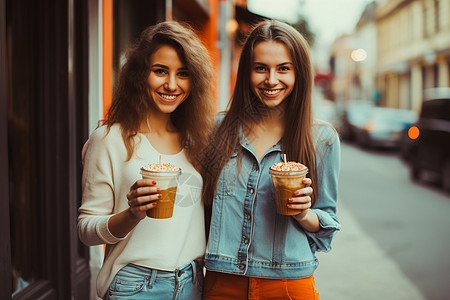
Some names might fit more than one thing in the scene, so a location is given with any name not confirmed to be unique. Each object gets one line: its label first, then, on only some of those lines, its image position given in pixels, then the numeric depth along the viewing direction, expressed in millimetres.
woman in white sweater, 1800
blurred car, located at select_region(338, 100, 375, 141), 17167
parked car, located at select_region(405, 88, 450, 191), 8535
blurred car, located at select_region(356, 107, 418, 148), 14992
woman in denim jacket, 1950
